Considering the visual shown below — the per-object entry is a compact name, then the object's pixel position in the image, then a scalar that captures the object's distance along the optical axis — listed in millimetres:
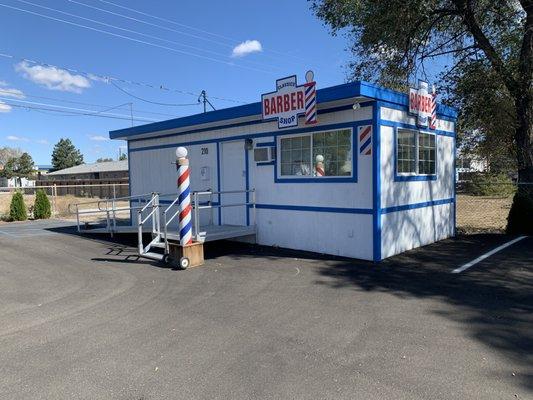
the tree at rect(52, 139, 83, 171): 85438
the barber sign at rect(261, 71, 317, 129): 8812
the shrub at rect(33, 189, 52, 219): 20281
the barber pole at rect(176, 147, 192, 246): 8375
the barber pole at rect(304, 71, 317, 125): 8734
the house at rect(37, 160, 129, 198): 45038
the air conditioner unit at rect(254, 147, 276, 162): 10227
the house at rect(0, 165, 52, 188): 84575
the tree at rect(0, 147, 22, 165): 110188
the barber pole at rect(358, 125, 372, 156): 8477
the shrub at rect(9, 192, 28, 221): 19875
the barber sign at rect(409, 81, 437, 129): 9321
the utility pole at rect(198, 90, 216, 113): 35706
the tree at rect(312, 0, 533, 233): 11492
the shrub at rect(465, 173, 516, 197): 25898
